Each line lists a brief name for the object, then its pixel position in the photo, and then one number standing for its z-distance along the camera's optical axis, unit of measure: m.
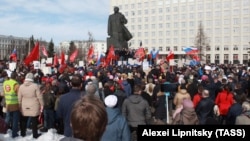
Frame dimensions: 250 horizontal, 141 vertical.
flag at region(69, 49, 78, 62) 26.14
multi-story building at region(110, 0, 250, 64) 97.81
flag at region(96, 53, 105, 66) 25.20
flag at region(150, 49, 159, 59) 32.02
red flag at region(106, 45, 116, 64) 24.83
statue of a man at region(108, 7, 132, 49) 28.09
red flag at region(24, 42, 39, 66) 18.27
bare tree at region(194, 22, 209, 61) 91.31
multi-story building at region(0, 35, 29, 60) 181.14
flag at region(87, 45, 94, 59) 28.60
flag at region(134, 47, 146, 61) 27.49
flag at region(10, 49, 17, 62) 25.86
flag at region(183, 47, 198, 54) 32.69
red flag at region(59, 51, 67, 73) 19.79
